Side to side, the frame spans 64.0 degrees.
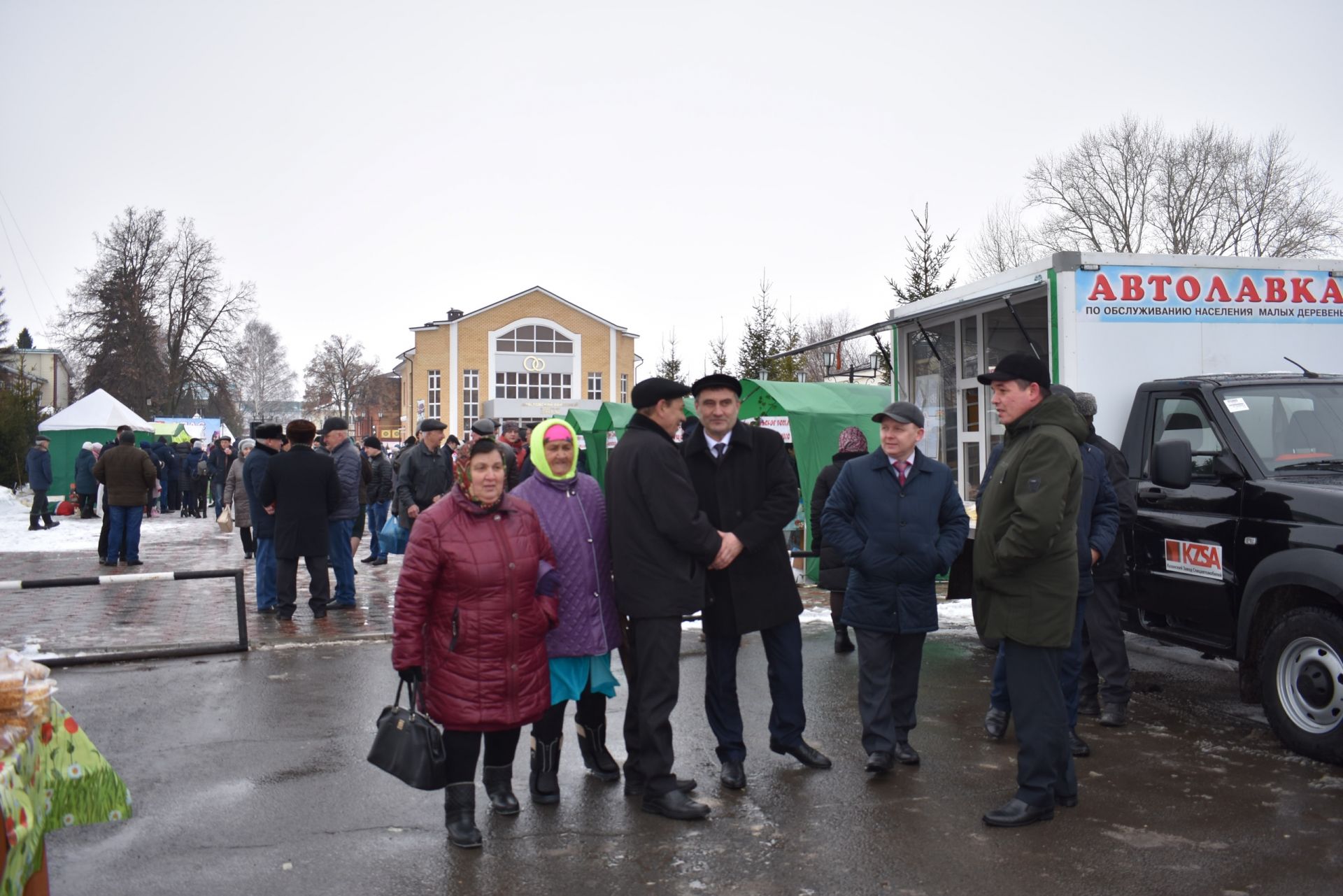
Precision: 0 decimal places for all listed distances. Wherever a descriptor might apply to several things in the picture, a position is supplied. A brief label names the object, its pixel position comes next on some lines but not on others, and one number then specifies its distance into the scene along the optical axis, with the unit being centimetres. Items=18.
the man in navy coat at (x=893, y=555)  555
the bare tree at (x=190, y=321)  6009
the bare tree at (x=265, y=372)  10081
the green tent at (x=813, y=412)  1330
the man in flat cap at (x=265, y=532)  1129
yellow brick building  6938
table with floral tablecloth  312
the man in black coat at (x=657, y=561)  498
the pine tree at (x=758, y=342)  2520
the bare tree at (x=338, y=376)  8175
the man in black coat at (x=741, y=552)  534
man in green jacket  470
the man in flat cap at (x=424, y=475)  1230
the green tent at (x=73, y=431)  3080
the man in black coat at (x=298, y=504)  1060
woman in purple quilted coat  513
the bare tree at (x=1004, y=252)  4506
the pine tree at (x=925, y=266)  2002
